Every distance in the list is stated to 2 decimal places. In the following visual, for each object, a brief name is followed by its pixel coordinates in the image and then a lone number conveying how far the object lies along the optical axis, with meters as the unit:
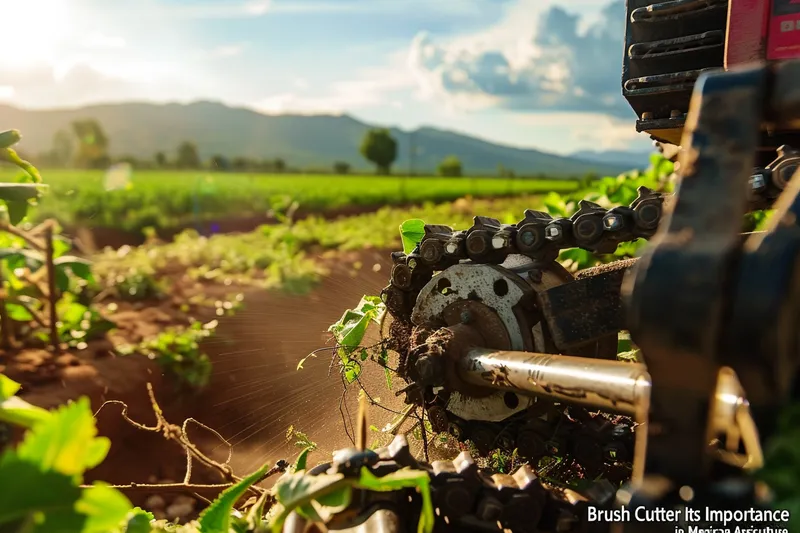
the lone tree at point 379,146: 84.53
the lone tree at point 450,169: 68.31
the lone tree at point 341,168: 73.86
